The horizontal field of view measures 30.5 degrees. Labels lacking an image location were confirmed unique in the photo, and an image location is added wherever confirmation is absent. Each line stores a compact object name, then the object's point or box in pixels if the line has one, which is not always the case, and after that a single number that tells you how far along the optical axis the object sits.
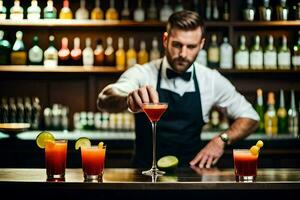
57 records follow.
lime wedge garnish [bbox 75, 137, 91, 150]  1.92
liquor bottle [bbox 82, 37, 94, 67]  4.44
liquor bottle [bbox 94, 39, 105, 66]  4.45
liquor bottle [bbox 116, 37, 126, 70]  4.44
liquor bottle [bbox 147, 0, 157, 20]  4.37
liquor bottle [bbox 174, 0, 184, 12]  4.41
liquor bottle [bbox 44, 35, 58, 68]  4.40
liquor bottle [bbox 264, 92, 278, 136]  4.33
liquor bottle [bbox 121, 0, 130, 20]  4.41
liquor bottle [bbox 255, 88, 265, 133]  4.38
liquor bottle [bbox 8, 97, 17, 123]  4.50
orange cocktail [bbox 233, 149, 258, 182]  1.85
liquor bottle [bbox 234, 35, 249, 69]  4.37
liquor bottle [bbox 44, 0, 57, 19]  4.37
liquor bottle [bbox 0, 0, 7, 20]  4.43
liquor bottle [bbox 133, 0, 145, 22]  4.35
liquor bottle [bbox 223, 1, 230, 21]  4.39
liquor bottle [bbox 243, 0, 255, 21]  4.37
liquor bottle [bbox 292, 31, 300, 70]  4.34
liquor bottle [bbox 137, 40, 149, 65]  4.43
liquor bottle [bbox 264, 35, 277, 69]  4.35
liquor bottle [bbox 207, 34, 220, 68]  4.35
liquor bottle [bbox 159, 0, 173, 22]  4.35
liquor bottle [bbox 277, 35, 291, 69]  4.35
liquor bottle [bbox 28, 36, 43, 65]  4.45
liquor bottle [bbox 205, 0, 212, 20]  4.43
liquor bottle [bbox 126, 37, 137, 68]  4.40
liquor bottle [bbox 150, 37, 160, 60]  4.40
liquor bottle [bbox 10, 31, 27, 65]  4.43
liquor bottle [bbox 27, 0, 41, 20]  4.38
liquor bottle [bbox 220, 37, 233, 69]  4.35
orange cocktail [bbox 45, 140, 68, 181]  1.87
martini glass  1.99
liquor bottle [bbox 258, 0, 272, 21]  4.36
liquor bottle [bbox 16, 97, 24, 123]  4.51
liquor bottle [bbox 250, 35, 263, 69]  4.36
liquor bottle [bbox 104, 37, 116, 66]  4.47
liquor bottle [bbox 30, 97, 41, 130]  4.46
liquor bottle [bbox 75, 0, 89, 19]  4.43
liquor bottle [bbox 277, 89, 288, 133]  4.45
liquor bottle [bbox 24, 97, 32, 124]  4.52
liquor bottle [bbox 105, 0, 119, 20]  4.40
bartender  2.83
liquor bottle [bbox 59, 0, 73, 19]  4.40
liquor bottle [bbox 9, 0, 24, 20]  4.39
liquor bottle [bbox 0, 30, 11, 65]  4.45
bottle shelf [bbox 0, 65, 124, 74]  4.29
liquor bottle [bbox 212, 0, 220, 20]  4.43
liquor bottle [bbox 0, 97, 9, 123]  4.48
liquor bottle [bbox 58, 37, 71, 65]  4.46
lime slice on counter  2.09
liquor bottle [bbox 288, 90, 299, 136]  4.37
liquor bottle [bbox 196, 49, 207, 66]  4.32
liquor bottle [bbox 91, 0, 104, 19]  4.41
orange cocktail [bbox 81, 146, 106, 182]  1.84
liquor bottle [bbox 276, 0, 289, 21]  4.37
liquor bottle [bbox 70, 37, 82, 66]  4.47
